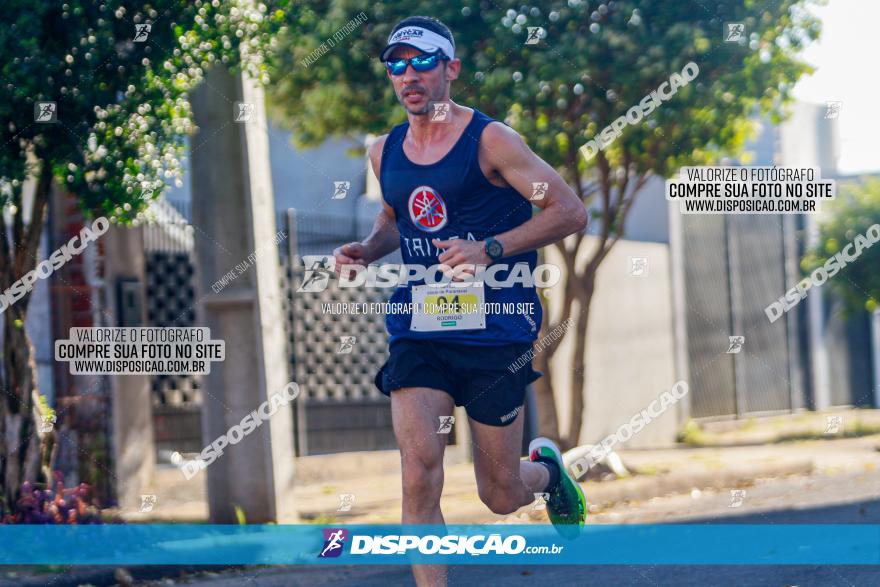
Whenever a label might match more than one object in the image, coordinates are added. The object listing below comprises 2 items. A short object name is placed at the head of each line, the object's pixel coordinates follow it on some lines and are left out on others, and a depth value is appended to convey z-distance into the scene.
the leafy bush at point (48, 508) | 13.63
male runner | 9.22
